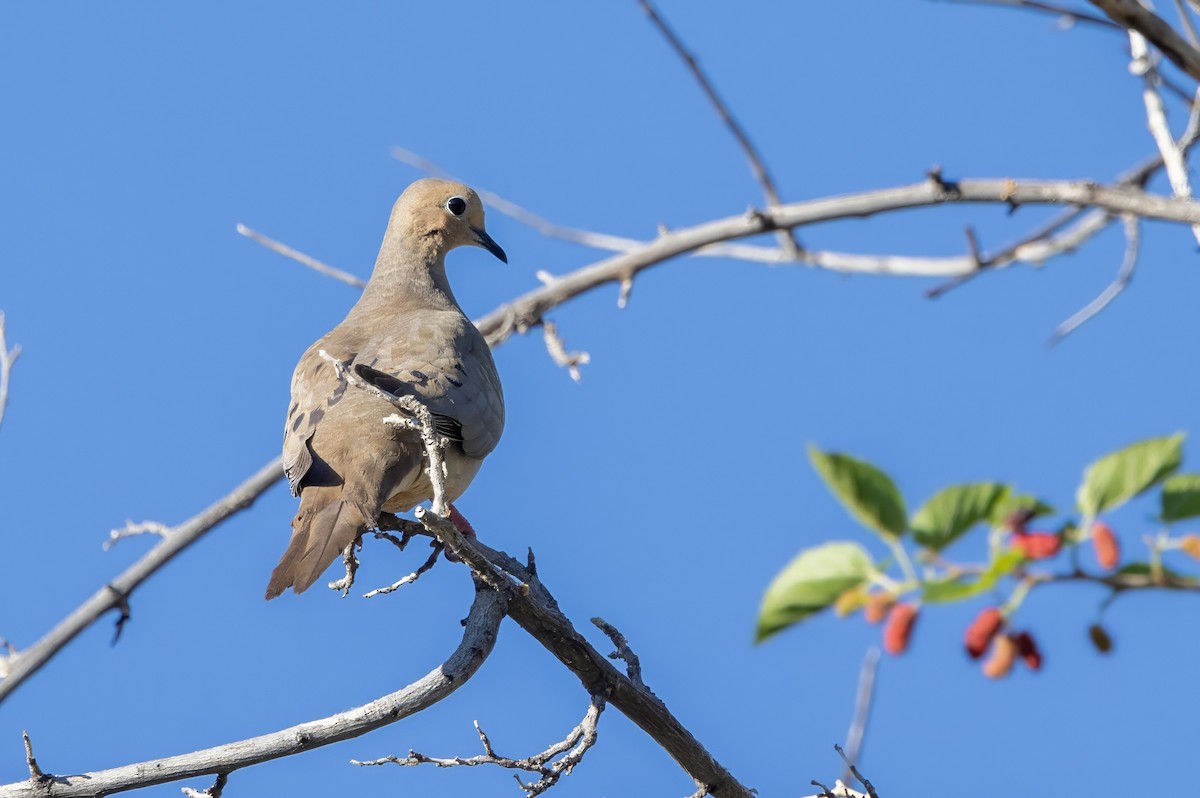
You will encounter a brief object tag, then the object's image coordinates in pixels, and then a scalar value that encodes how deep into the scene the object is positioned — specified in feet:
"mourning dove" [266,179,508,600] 28.14
